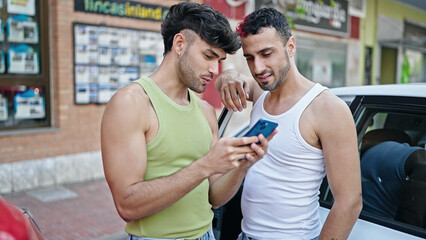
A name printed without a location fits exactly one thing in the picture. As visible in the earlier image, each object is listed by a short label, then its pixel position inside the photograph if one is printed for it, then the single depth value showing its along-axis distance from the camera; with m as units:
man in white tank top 1.59
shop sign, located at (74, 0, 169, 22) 6.08
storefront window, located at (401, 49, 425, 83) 15.26
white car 1.82
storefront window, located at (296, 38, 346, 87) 10.44
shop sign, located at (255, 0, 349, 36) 9.62
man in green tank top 1.48
